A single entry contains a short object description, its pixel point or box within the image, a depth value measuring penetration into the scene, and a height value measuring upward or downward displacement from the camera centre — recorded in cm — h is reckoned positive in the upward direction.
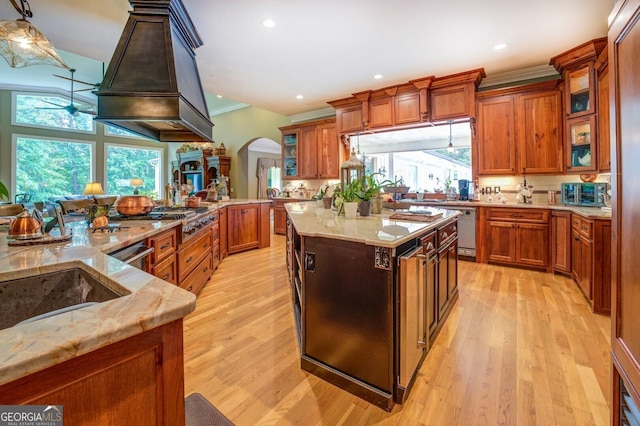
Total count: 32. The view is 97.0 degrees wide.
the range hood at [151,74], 229 +121
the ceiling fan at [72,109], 556 +209
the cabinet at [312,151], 588 +139
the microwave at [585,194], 330 +24
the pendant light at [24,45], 191 +123
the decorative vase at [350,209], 236 +4
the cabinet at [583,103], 322 +132
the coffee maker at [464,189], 459 +40
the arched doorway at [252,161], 837 +167
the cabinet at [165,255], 204 -32
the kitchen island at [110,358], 50 -29
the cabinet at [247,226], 462 -21
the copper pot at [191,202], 358 +16
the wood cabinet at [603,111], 304 +113
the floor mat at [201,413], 115 -85
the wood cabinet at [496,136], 406 +114
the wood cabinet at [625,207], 84 +2
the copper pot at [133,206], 237 +8
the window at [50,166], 728 +134
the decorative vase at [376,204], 268 +9
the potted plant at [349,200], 237 +13
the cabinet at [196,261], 265 -49
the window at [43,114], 720 +271
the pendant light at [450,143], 458 +121
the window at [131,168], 878 +155
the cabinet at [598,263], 251 -46
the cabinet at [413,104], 424 +184
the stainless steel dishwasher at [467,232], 417 -28
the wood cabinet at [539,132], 377 +112
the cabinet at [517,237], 369 -32
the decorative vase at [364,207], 246 +6
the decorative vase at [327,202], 321 +14
